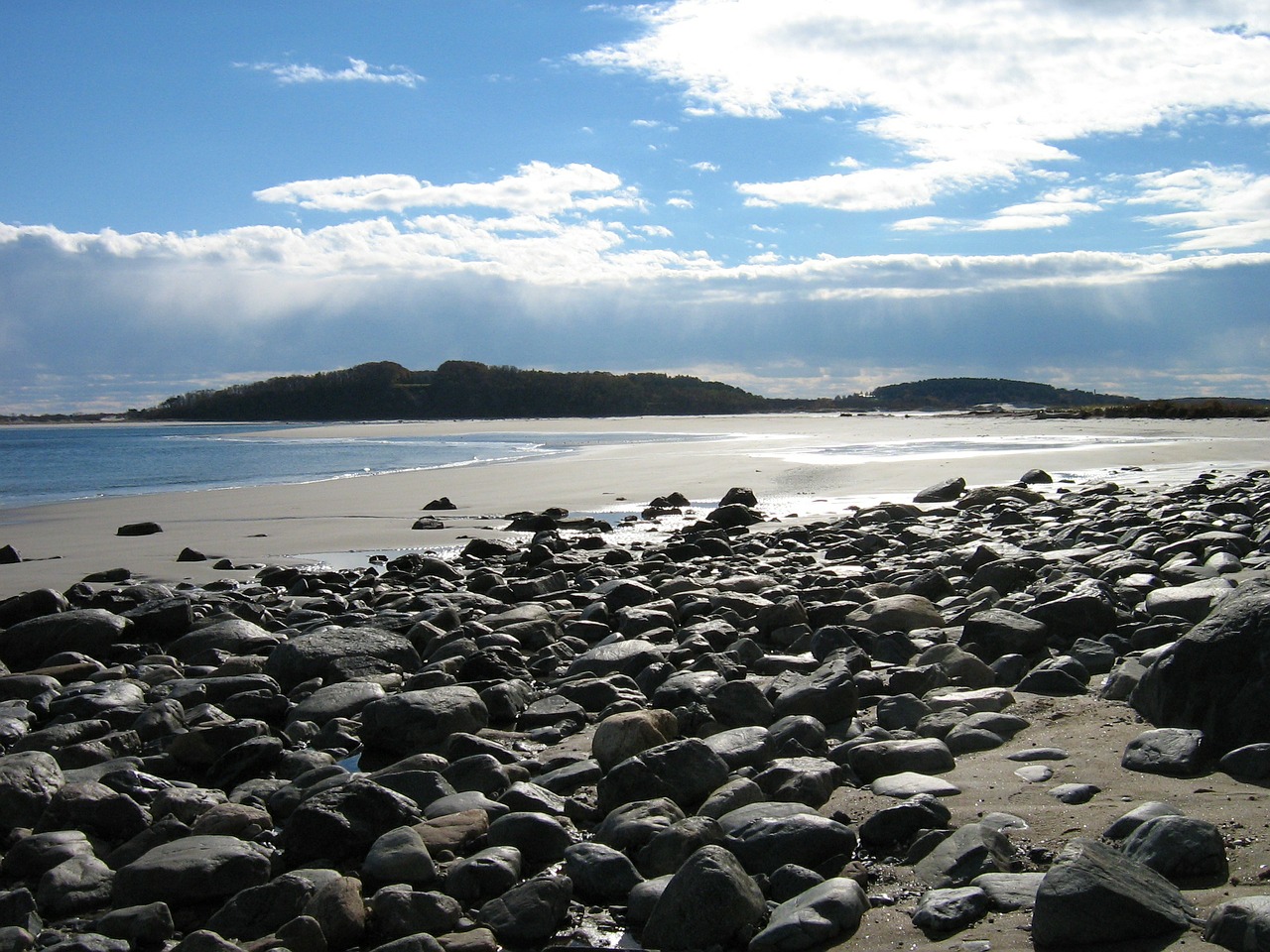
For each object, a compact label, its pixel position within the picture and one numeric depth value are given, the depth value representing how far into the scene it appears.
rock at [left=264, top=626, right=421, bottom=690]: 6.07
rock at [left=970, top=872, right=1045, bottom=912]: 2.74
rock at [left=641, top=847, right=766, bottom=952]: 2.80
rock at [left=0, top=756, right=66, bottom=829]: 4.07
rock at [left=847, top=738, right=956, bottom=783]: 3.91
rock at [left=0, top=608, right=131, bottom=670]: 7.04
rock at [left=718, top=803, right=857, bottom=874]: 3.17
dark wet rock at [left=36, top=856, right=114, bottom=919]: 3.42
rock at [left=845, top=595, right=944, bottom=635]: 6.43
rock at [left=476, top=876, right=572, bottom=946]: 3.01
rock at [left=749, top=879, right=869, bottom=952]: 2.73
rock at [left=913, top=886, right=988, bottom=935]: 2.69
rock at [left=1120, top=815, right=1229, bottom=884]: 2.72
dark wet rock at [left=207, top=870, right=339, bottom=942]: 3.14
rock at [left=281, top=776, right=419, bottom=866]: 3.60
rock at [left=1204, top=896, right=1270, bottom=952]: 2.29
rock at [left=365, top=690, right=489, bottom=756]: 4.84
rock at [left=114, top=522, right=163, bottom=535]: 14.69
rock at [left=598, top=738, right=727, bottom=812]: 3.81
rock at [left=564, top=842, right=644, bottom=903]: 3.21
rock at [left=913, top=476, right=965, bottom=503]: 15.46
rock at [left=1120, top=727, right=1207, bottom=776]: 3.50
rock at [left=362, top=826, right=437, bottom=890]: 3.34
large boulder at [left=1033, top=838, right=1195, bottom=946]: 2.47
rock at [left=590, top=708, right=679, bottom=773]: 4.29
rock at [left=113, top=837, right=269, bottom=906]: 3.40
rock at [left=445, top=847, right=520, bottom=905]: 3.23
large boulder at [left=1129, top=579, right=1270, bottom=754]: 3.55
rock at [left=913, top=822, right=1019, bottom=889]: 2.95
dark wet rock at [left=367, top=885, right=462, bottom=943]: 3.05
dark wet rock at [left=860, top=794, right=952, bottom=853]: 3.29
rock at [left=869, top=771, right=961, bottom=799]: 3.63
